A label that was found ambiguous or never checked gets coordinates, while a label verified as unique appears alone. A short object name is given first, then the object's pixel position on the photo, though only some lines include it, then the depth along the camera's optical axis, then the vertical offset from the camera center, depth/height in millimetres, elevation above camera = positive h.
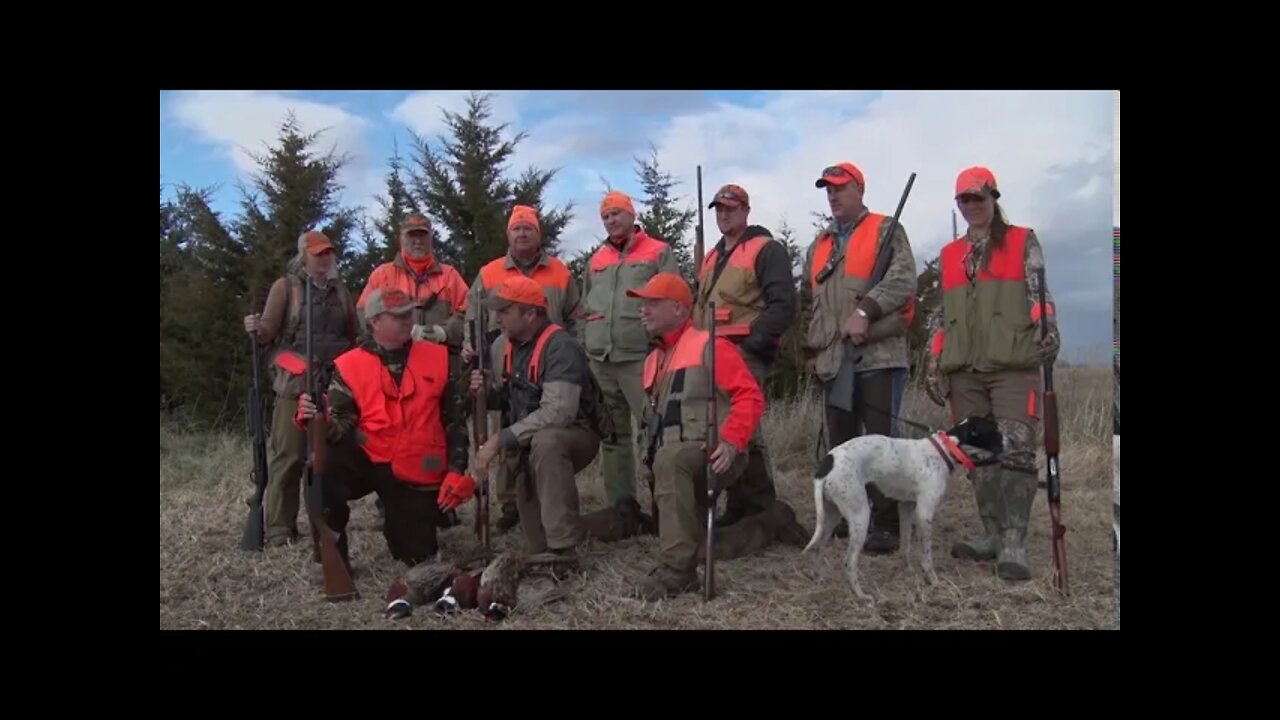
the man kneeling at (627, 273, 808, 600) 4895 -314
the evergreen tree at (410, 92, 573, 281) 7484 +1424
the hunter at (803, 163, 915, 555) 5445 +249
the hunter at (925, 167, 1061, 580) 4984 +118
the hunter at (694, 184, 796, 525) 5715 +458
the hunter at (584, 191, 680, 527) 6188 +316
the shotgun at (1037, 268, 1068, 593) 4746 -593
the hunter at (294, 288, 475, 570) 5391 -420
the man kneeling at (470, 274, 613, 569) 5230 -348
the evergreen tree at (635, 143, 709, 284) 7977 +1267
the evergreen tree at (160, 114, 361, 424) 7562 +838
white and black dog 4832 -559
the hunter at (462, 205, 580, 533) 6250 +609
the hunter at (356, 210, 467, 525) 6344 +575
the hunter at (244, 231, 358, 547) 6102 +164
